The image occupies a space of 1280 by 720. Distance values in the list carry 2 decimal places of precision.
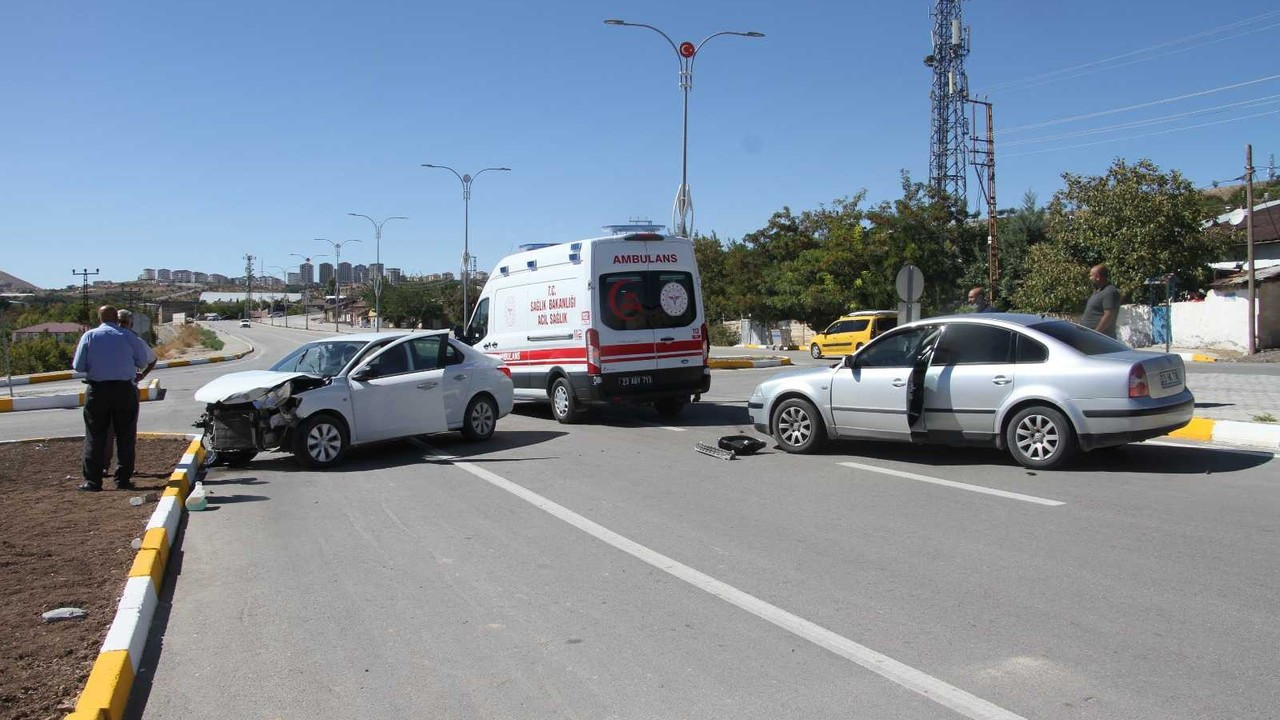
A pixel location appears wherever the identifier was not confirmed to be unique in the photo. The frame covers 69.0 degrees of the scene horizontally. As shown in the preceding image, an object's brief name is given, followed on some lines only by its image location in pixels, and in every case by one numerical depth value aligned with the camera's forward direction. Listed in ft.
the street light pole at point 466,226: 144.87
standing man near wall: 38.04
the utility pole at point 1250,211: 102.58
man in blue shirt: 29.81
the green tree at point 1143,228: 116.57
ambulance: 43.75
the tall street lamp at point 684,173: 86.02
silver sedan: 28.14
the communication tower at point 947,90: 189.26
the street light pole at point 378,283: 188.34
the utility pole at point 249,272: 473.88
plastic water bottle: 27.48
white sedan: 33.73
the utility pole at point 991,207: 145.48
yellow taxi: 109.50
